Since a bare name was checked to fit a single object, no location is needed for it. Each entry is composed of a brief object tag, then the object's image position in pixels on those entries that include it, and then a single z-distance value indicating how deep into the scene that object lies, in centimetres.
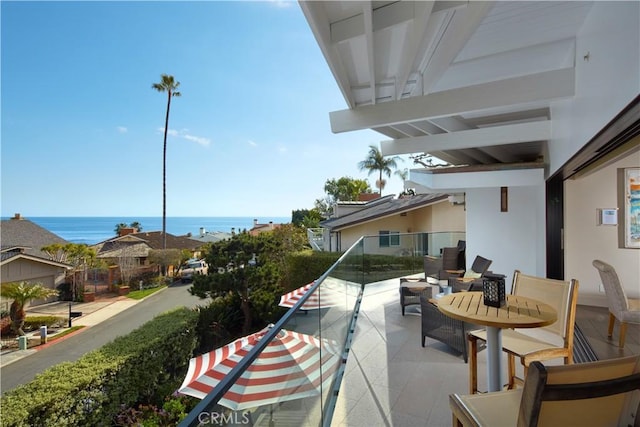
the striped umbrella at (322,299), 253
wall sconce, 720
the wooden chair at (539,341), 248
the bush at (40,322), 1516
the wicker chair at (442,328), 373
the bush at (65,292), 2036
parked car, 2548
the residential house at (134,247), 2427
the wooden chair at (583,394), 118
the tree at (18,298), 1444
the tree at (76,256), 2173
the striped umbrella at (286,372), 135
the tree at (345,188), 3572
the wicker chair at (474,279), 491
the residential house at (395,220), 1577
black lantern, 258
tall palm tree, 2642
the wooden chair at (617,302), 332
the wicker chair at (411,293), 562
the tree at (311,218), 2795
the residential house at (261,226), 3821
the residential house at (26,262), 1752
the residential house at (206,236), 3844
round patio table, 227
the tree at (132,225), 4027
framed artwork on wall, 486
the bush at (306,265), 1304
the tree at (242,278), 1220
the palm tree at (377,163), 3359
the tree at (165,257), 2534
